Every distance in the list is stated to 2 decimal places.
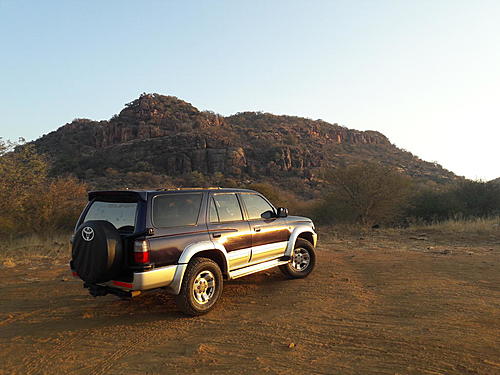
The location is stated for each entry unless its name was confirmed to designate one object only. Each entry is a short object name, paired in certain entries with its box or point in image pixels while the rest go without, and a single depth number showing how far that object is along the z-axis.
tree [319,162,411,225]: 19.45
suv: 4.23
